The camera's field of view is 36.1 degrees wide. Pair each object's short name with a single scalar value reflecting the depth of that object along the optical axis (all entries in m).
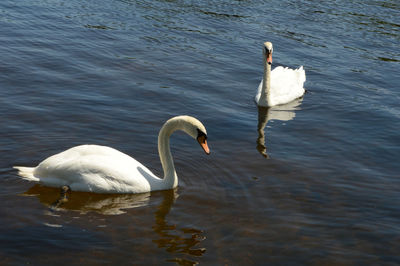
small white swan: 15.73
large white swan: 9.59
